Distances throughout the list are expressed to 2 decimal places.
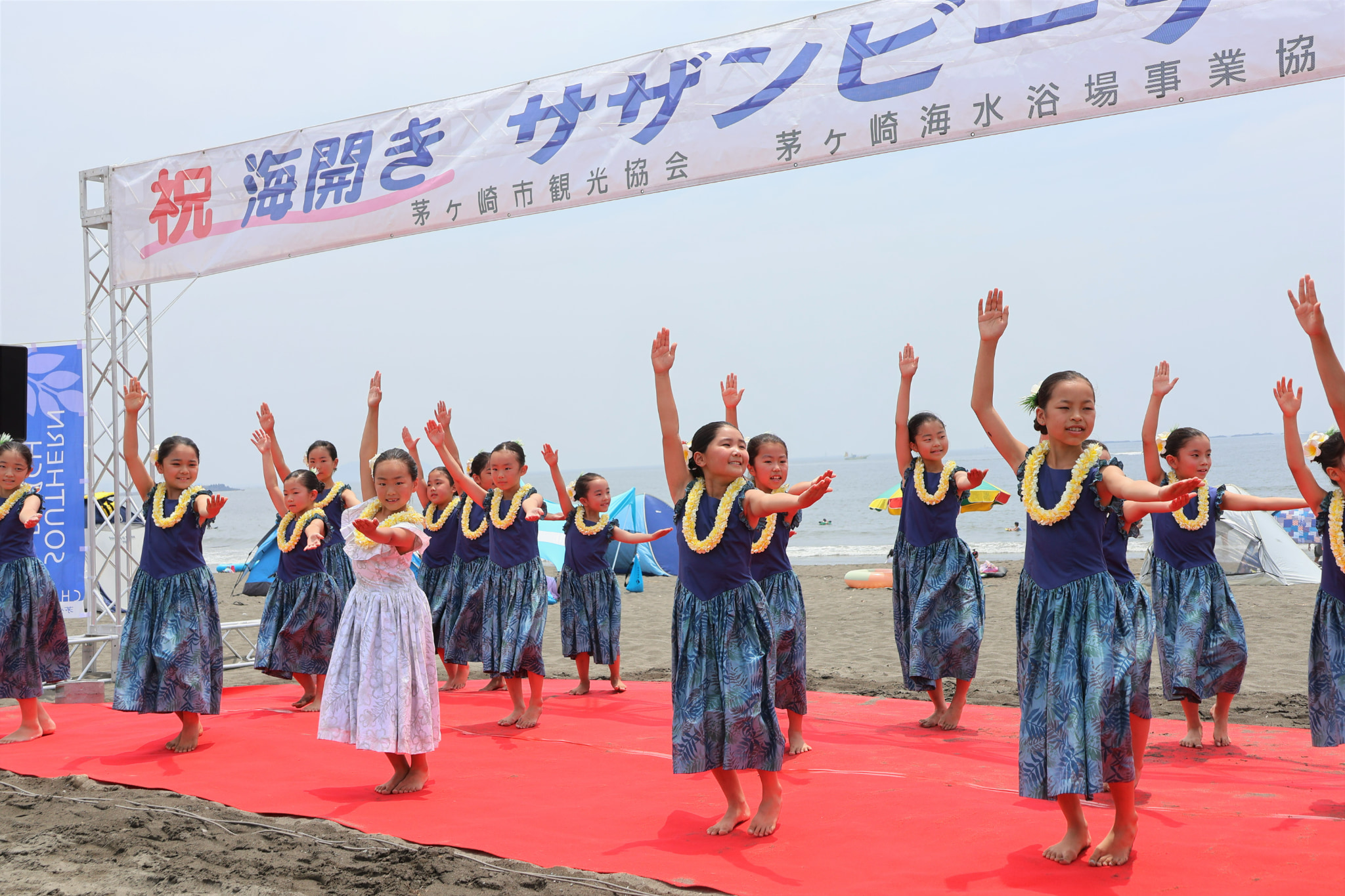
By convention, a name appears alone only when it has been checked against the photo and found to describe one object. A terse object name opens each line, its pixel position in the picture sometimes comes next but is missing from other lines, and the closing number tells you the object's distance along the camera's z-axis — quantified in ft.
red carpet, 11.86
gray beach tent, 50.03
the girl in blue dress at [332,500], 25.57
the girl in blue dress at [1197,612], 18.71
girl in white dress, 15.81
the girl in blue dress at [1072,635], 11.71
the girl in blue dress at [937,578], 20.84
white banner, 18.93
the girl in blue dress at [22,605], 21.01
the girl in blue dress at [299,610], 24.57
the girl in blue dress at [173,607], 19.24
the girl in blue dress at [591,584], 25.76
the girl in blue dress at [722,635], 13.51
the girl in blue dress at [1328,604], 14.78
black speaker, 27.63
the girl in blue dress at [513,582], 21.68
